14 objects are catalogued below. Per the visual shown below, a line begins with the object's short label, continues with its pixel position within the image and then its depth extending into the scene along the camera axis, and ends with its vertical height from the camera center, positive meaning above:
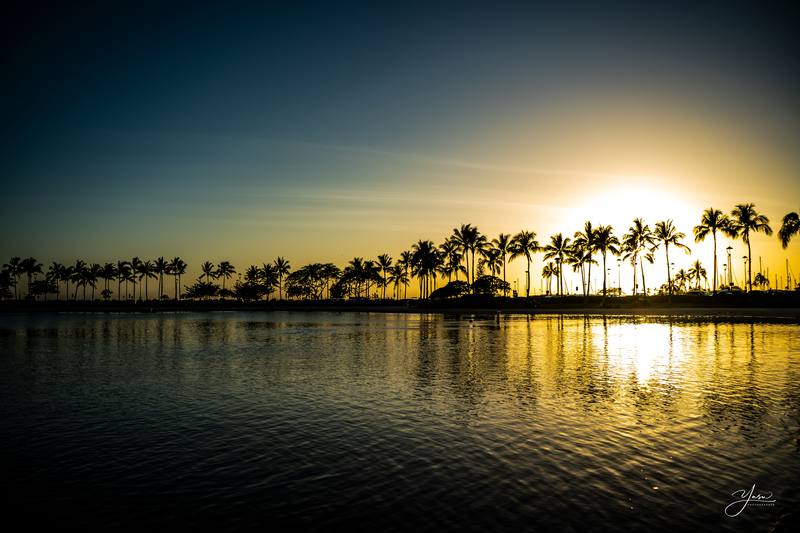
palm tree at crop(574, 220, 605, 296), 113.50 +11.23
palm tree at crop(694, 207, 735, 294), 99.88 +12.44
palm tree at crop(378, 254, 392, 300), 194.25 +11.07
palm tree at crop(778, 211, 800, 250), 84.56 +9.84
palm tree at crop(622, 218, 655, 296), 116.50 +11.68
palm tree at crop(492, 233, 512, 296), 132.38 +11.74
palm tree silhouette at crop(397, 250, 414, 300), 175.38 +10.87
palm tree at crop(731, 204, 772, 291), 95.19 +12.24
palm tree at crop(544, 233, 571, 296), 128.75 +10.78
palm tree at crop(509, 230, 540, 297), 129.25 +11.17
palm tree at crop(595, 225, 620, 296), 112.69 +10.85
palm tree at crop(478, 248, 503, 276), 136.38 +7.90
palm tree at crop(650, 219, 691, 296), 111.94 +11.70
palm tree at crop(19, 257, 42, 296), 199.25 +11.22
